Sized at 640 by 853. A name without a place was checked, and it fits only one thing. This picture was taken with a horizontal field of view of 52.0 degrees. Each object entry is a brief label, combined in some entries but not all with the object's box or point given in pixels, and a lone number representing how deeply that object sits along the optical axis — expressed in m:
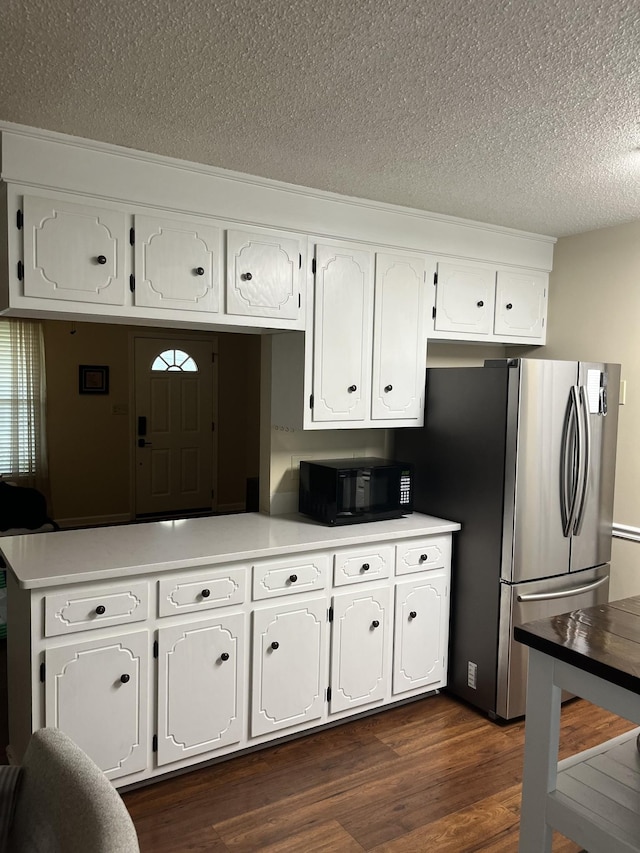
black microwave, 3.14
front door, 6.71
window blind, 6.03
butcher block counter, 1.79
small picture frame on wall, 6.40
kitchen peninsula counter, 2.33
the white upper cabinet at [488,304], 3.51
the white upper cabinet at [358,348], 3.09
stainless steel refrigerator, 3.07
